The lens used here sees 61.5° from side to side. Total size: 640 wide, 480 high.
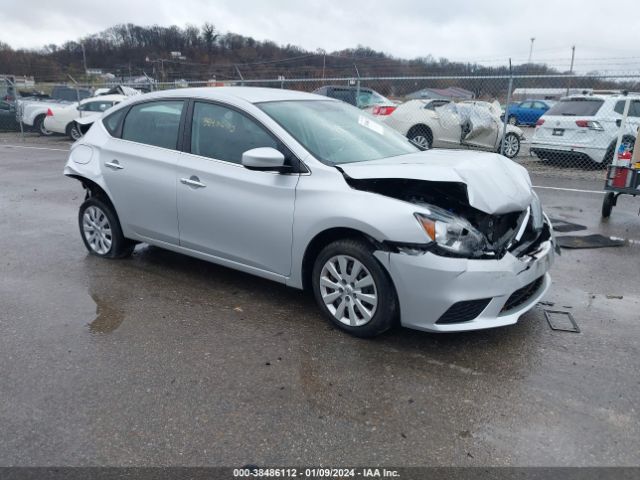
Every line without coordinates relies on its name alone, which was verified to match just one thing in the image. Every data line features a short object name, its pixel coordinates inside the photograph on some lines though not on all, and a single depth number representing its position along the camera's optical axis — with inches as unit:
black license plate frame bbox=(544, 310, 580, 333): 154.3
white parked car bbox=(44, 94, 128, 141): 679.7
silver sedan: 134.3
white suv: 435.2
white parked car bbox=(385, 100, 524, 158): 486.9
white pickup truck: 738.2
